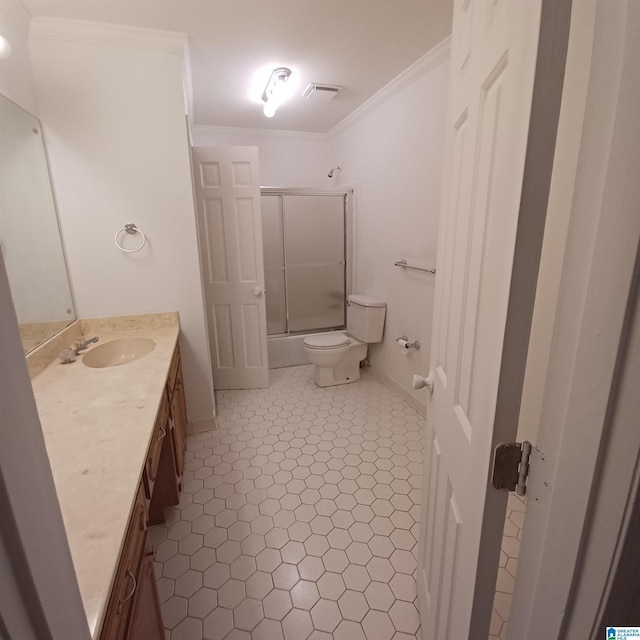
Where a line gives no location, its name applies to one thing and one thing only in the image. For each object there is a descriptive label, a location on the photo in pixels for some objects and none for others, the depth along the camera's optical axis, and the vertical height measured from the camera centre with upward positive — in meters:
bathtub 3.69 -1.25
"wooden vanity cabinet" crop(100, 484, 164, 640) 0.69 -0.79
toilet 3.13 -1.02
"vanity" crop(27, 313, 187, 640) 0.71 -0.61
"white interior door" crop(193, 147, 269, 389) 2.79 -0.26
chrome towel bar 2.47 -0.29
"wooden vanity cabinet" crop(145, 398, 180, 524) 1.68 -1.20
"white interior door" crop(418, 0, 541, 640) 0.54 -0.09
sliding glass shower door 3.63 -0.31
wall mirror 1.53 +0.01
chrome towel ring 2.12 -0.01
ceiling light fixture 2.41 +1.00
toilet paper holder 2.71 -0.88
